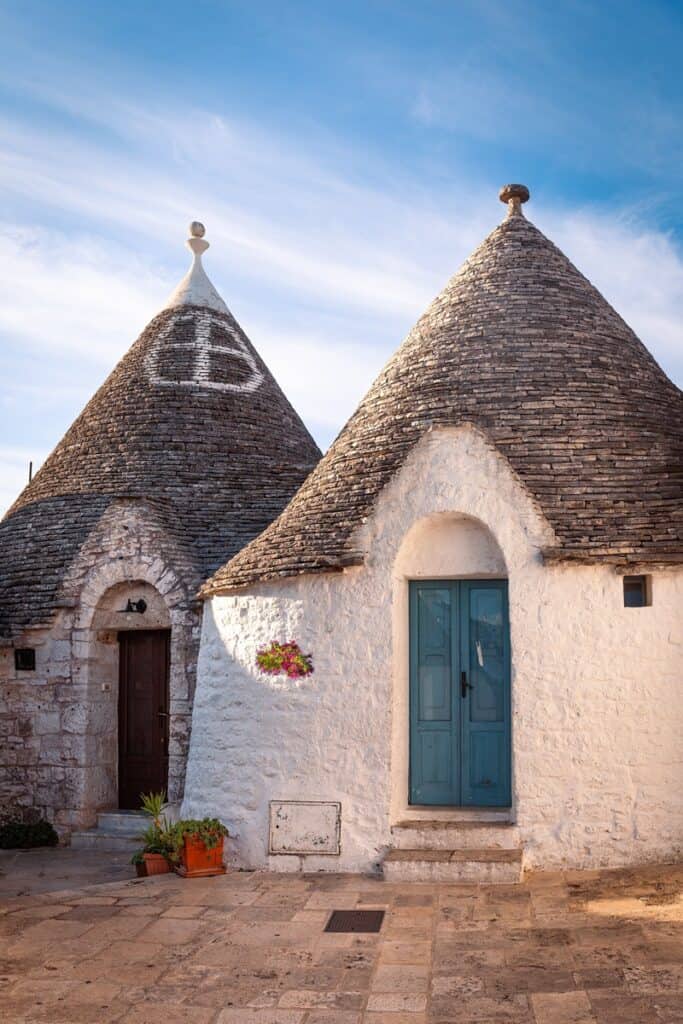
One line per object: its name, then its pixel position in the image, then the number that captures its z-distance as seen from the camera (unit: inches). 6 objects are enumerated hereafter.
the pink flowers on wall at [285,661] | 346.0
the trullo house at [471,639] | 319.3
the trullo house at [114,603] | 453.4
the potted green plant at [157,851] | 348.5
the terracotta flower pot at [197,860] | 338.3
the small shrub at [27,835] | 444.8
